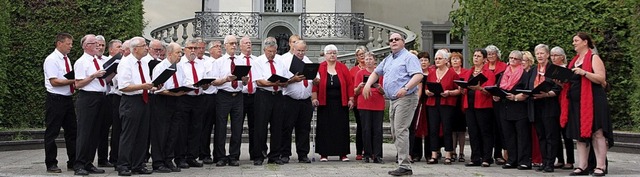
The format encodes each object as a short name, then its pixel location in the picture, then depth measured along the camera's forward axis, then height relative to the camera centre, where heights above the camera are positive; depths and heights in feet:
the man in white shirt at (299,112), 43.04 -1.84
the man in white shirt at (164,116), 38.14 -1.77
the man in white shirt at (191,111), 40.47 -1.69
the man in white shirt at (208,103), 41.86 -1.39
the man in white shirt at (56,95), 37.45 -0.95
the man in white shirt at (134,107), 35.86 -1.37
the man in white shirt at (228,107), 41.91 -1.55
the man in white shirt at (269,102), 42.32 -1.36
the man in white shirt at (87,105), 36.94 -1.33
